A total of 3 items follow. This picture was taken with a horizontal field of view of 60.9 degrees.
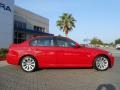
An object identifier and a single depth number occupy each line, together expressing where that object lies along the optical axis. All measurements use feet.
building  31.30
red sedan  14.32
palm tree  79.10
